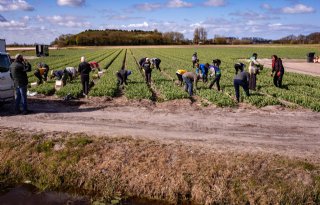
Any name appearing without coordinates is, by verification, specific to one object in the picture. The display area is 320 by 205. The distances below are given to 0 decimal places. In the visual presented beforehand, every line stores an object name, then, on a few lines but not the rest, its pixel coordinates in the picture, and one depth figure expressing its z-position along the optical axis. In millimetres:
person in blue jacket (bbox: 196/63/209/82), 21047
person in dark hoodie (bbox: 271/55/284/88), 21641
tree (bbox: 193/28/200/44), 175125
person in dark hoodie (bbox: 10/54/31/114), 14250
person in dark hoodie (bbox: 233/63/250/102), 17141
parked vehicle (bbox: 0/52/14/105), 14617
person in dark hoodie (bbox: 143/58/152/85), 22172
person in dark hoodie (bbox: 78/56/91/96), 18469
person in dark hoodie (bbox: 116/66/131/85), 22266
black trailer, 66038
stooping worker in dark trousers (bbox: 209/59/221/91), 19641
